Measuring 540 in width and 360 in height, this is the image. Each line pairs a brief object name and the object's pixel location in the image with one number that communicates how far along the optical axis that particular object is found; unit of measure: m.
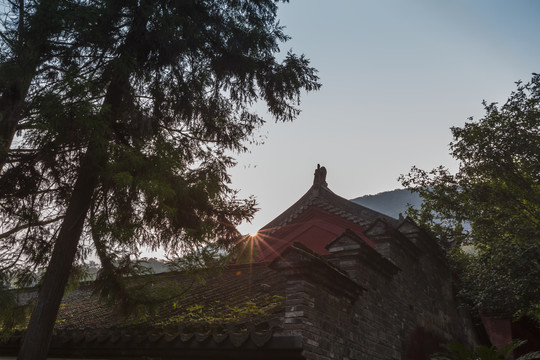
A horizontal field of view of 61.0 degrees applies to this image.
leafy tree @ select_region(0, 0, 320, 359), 5.86
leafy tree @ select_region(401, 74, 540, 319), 9.53
